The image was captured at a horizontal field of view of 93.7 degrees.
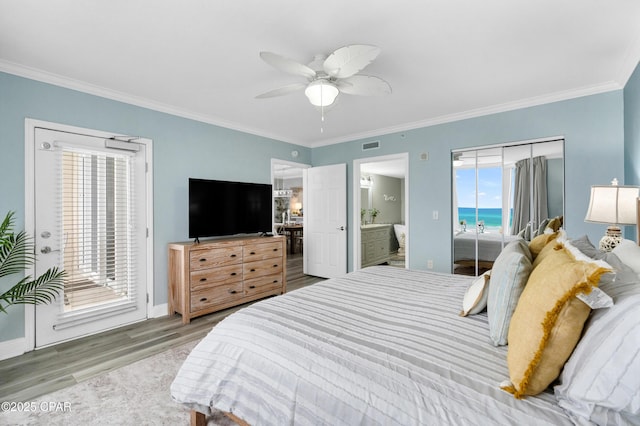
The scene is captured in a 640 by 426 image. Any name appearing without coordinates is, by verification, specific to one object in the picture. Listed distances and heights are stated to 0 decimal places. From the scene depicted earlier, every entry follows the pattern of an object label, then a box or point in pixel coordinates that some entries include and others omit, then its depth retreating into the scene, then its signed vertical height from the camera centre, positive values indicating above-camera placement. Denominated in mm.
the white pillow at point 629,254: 1269 -204
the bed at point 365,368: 917 -588
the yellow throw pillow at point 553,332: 925 -381
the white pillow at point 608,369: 782 -438
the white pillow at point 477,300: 1596 -475
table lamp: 2193 +18
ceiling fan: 1959 +1031
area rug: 1799 -1231
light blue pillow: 1264 -357
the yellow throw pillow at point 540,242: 1899 -202
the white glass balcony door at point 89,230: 2795 -156
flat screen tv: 3715 +78
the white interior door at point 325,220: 5195 -133
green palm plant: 2402 -512
